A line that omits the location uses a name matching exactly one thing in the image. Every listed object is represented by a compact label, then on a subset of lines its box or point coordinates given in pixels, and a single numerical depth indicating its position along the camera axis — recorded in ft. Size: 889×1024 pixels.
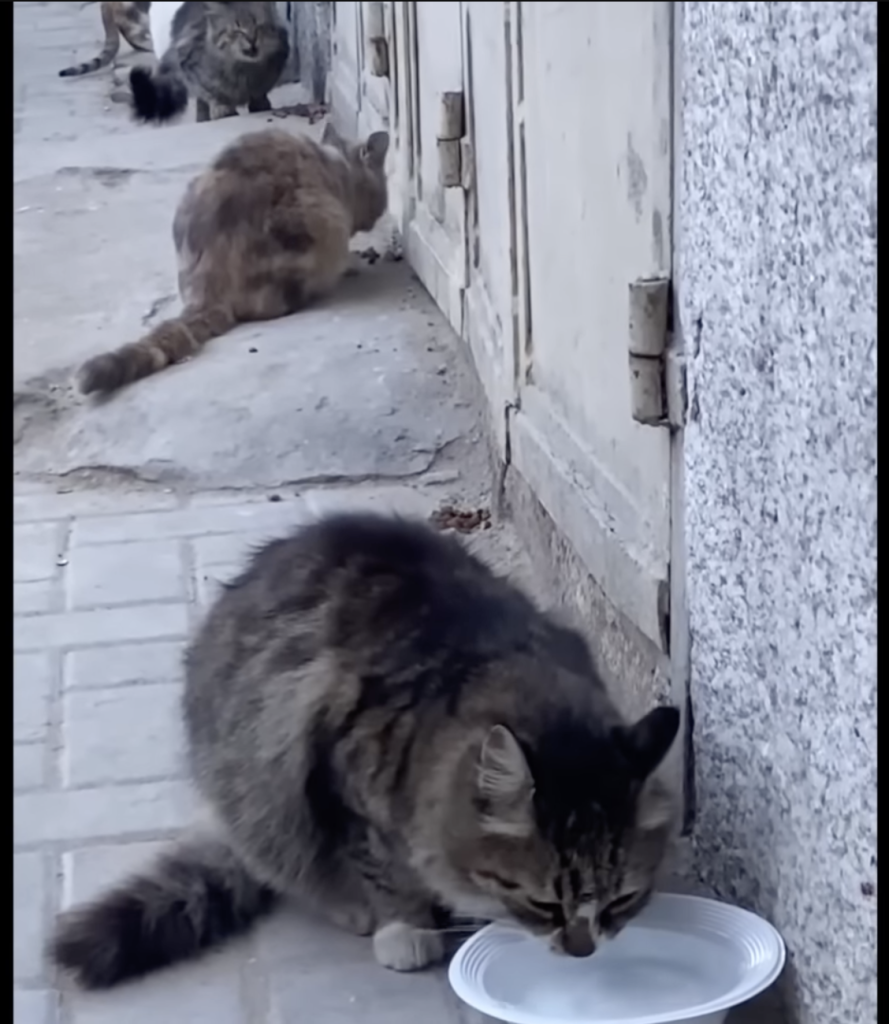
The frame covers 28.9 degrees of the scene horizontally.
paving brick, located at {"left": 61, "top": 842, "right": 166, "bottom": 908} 8.38
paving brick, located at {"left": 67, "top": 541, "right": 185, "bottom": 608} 11.93
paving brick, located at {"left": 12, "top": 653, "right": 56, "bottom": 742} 10.09
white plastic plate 6.93
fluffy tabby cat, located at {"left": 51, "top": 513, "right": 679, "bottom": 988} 6.98
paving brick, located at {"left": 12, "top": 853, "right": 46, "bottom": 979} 7.81
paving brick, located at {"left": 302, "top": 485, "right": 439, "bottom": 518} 13.06
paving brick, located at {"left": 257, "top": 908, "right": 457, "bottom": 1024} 7.43
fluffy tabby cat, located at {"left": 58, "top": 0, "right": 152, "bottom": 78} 23.54
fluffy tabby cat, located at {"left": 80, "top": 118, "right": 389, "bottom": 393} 16.07
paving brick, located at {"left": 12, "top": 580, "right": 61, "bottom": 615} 11.82
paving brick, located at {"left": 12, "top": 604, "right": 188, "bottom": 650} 11.29
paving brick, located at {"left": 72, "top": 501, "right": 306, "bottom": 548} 12.96
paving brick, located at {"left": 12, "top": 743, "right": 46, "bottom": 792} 9.48
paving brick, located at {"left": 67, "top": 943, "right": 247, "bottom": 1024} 7.39
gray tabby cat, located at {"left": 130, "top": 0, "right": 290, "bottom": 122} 19.98
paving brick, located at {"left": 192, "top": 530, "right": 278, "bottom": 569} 12.35
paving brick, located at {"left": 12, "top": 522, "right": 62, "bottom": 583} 12.39
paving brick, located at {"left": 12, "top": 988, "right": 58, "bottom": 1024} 7.40
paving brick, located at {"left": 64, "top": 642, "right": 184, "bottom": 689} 10.71
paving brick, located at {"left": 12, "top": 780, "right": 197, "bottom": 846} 8.98
